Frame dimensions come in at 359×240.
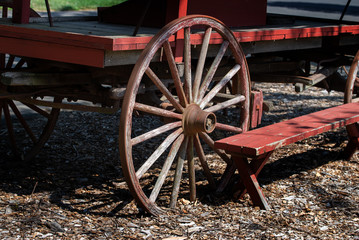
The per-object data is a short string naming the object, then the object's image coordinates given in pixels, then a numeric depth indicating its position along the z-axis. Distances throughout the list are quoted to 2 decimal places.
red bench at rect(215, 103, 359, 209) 8.61
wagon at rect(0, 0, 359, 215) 8.09
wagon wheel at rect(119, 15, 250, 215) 7.94
